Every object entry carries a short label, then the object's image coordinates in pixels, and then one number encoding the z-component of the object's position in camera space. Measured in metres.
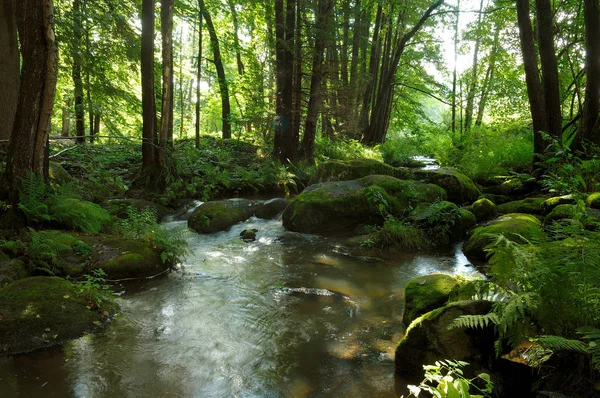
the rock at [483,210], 9.29
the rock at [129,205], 9.54
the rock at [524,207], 8.53
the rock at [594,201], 7.48
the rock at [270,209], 11.10
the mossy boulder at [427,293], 4.49
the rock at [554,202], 7.91
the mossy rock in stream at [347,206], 9.56
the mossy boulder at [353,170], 11.74
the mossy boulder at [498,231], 6.73
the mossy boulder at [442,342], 3.45
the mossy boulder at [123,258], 6.25
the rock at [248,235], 9.11
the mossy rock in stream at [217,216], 9.70
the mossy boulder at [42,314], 4.07
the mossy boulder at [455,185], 10.75
